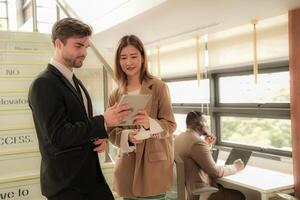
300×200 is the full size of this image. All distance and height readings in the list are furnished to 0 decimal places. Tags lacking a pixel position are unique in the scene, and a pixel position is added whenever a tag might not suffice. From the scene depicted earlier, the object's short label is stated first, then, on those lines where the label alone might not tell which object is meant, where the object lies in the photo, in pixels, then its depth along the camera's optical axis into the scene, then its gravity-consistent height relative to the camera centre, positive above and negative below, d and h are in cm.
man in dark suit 127 -9
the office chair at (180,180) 212 -54
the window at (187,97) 460 +2
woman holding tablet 166 -20
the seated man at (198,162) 306 -60
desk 282 -78
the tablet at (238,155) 352 -64
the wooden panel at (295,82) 298 +11
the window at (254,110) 350 -16
